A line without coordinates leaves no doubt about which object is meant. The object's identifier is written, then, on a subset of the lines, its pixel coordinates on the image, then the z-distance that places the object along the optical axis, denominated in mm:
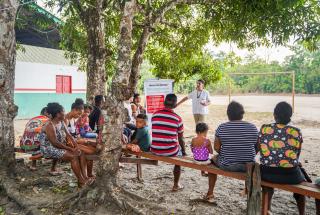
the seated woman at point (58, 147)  5164
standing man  8695
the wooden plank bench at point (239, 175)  3646
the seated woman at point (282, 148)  3779
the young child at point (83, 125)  6809
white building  15523
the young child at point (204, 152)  4797
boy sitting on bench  5438
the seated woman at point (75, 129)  5555
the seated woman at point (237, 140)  4281
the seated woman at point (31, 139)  6051
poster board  7996
